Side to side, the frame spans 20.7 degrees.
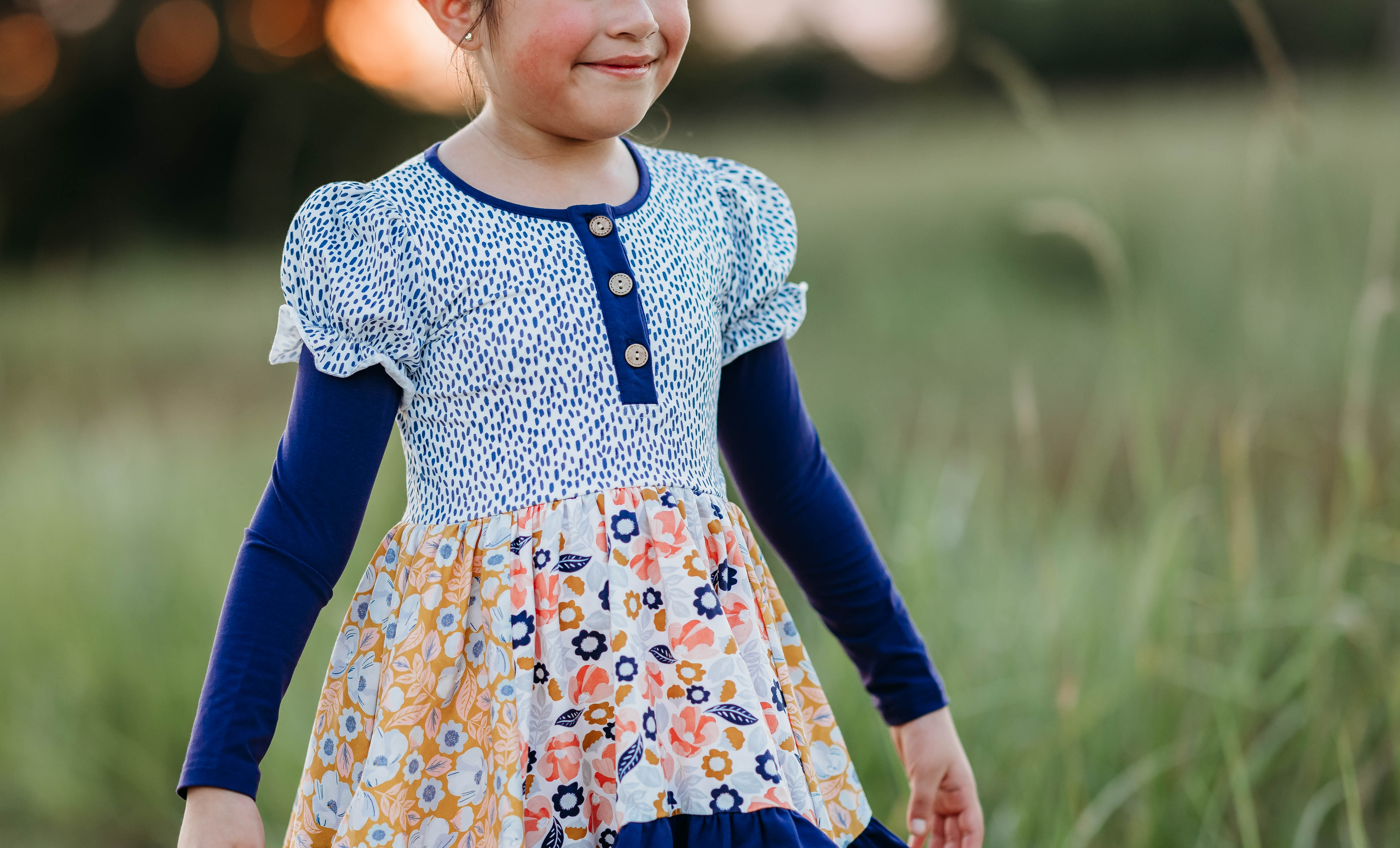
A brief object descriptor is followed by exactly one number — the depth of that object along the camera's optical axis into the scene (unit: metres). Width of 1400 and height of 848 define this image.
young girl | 2.48
